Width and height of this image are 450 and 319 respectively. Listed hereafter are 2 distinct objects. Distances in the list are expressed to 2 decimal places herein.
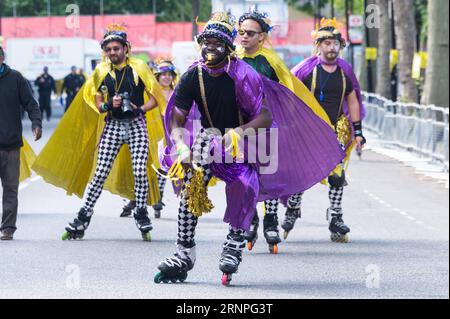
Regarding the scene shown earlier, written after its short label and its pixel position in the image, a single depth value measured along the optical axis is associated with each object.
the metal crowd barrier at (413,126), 24.53
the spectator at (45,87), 43.84
